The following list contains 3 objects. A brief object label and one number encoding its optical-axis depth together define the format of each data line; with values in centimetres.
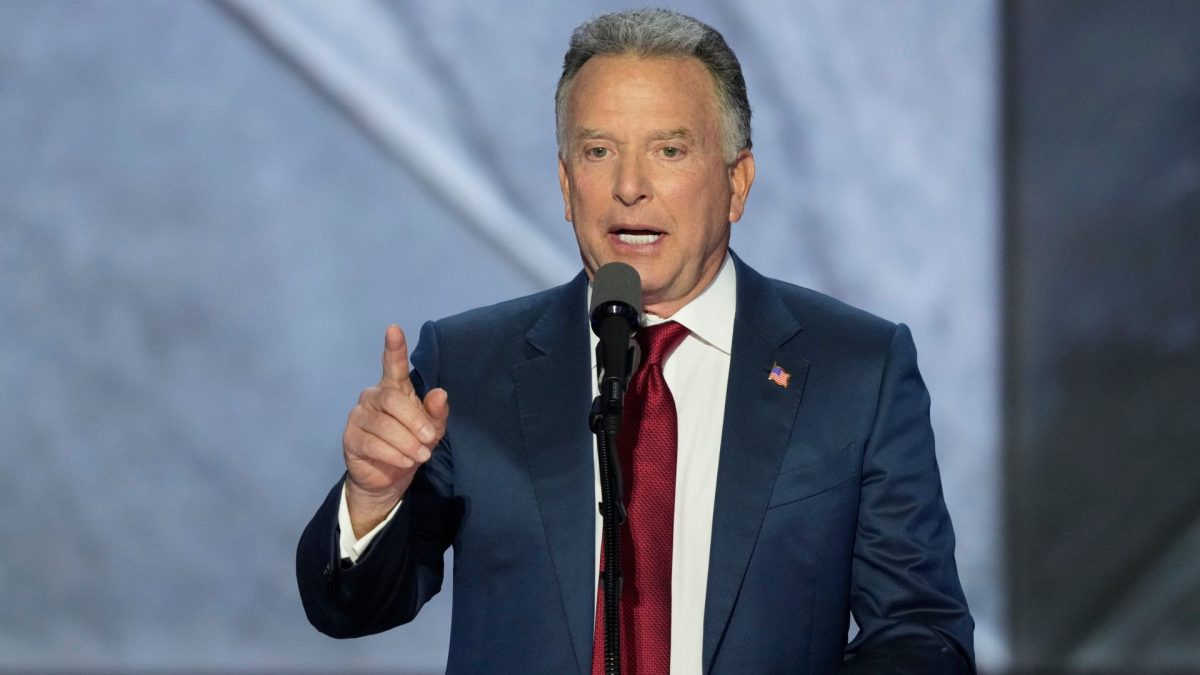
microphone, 919
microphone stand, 917
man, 941
